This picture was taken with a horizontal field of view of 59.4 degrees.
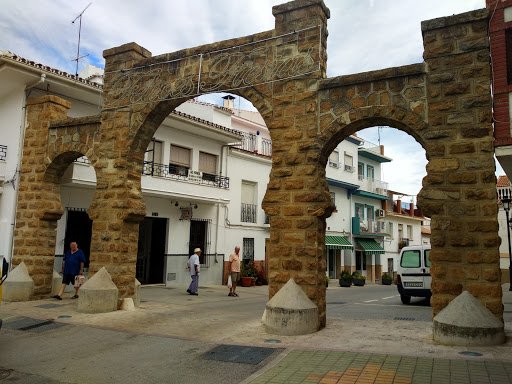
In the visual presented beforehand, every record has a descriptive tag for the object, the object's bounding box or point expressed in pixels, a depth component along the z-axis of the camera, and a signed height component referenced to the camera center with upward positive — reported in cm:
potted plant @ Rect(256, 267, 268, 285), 2056 -106
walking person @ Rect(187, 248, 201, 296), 1472 -64
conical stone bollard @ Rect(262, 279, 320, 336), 704 -91
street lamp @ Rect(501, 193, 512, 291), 1599 +209
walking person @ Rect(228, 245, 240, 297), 1491 -49
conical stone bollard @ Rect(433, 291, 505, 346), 597 -87
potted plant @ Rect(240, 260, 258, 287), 1975 -87
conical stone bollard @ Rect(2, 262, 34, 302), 1070 -90
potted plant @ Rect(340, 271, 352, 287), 2403 -124
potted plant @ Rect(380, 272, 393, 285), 2859 -139
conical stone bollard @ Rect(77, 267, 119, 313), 912 -91
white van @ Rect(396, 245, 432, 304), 1287 -44
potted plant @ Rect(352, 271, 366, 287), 2517 -131
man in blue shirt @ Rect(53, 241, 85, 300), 1127 -37
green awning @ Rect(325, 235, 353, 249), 2625 +84
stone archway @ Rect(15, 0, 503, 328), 669 +230
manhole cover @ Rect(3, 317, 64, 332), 792 -135
